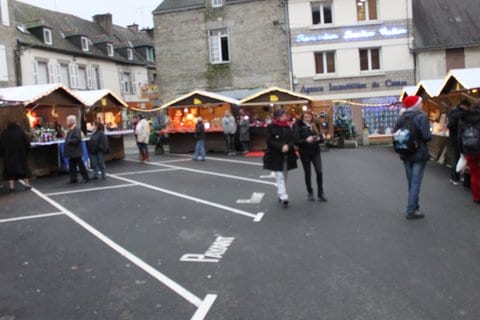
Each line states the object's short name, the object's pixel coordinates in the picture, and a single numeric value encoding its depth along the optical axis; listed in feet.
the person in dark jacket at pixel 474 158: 28.73
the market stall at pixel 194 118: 72.02
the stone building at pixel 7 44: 91.50
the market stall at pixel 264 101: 71.61
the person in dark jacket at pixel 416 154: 25.29
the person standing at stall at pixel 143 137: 60.90
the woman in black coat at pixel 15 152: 40.14
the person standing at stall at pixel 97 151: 46.39
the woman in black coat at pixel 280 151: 29.91
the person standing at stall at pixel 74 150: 43.96
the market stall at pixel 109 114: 64.02
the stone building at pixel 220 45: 92.22
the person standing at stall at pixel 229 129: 67.92
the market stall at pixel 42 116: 48.34
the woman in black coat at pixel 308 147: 31.37
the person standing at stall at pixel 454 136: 34.78
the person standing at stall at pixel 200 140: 61.00
